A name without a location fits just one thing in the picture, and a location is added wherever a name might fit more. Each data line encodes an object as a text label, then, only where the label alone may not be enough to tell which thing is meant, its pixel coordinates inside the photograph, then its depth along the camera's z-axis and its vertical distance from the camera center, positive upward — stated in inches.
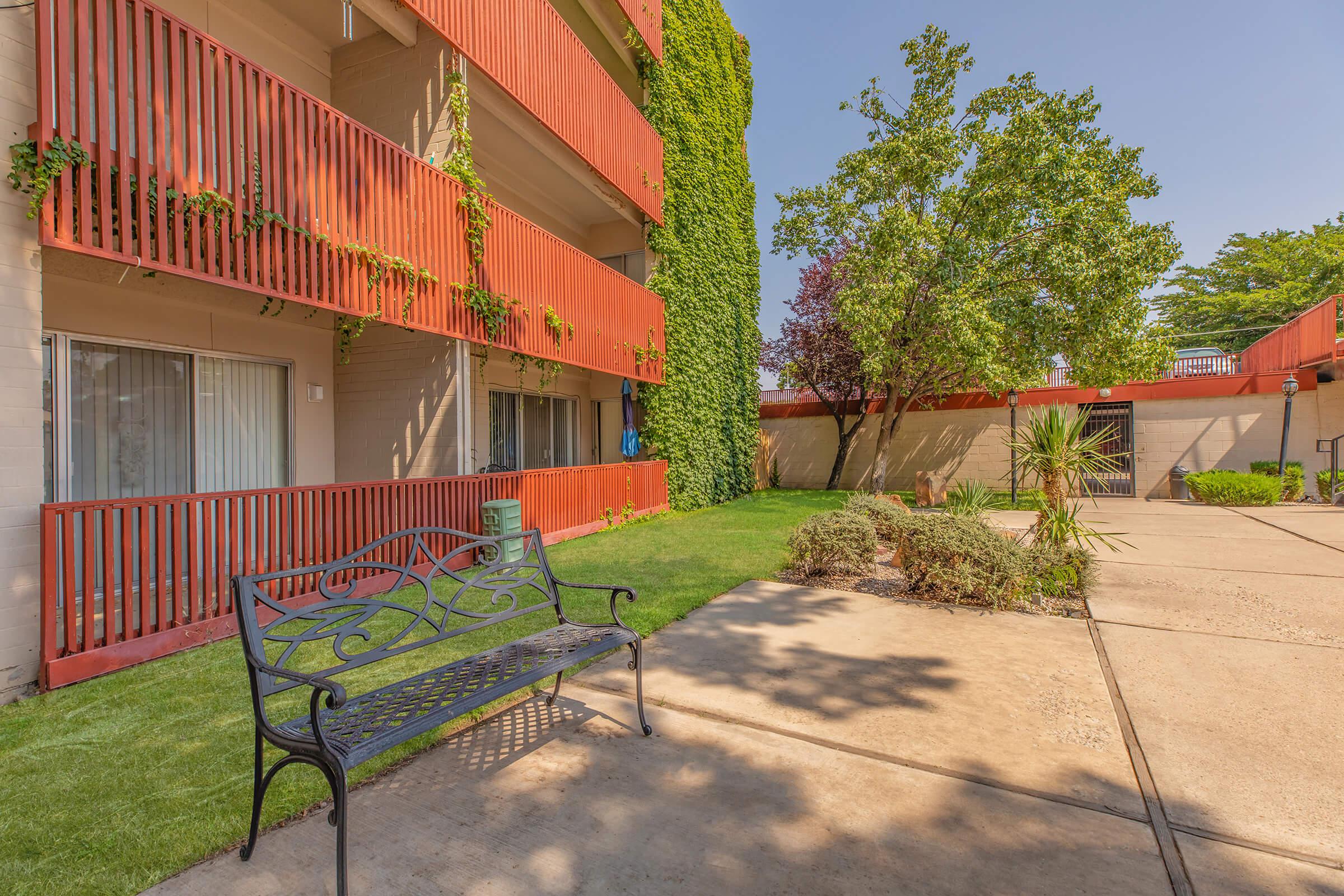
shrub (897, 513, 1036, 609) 198.8 -42.1
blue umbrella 452.8 +9.1
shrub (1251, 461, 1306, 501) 531.2 -37.3
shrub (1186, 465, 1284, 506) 496.7 -41.0
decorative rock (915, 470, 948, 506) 568.7 -48.4
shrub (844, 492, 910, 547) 278.1 -34.3
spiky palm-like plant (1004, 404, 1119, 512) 229.5 -5.1
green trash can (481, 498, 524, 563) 278.1 -36.0
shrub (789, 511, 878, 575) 237.1 -41.1
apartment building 142.4 +55.7
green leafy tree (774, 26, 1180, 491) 488.7 +171.0
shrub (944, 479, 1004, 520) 277.0 -30.3
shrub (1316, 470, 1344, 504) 513.7 -37.1
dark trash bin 578.9 -42.2
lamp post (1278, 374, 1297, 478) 534.3 +38.6
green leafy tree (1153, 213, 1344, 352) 1049.5 +302.0
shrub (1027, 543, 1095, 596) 205.2 -44.3
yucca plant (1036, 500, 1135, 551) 222.2 -32.4
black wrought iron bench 73.4 -37.6
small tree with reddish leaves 693.3 +106.3
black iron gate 624.1 +9.3
